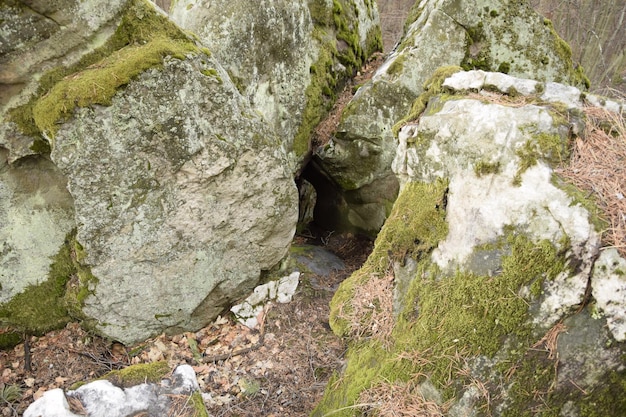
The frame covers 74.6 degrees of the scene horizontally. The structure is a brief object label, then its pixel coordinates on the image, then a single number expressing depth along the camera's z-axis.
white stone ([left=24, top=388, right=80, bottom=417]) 2.38
